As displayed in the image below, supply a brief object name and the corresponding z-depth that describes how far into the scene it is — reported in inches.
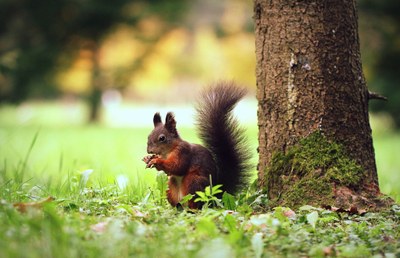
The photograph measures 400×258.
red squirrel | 251.9
